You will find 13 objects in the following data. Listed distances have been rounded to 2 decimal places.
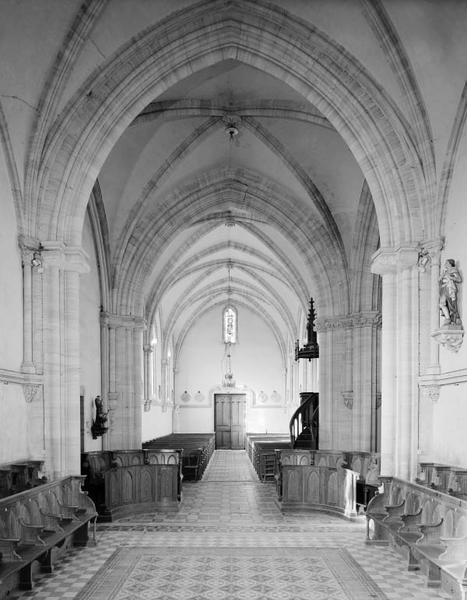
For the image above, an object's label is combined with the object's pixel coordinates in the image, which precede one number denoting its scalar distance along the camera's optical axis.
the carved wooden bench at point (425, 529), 6.43
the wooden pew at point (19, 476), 8.35
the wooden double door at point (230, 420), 34.25
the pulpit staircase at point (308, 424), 19.29
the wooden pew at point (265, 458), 17.58
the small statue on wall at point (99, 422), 15.64
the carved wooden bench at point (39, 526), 6.44
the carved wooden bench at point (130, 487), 11.52
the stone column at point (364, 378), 16.73
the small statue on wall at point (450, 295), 9.30
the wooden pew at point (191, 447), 17.73
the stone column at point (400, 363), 10.20
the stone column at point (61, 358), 10.21
